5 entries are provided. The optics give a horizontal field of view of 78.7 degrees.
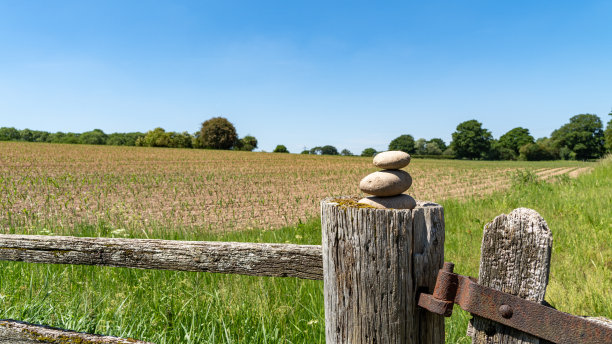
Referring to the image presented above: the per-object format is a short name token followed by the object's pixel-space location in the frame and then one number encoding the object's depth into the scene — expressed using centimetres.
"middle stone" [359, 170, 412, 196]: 159
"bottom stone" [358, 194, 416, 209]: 157
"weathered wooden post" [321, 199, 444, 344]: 138
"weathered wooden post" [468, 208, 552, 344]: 116
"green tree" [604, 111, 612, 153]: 5939
